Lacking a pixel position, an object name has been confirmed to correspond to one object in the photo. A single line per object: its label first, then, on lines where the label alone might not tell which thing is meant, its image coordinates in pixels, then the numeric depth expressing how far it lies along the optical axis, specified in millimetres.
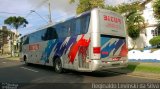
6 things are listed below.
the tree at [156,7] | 12569
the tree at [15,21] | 36037
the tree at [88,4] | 17008
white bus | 6223
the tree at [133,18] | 16300
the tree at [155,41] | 15439
